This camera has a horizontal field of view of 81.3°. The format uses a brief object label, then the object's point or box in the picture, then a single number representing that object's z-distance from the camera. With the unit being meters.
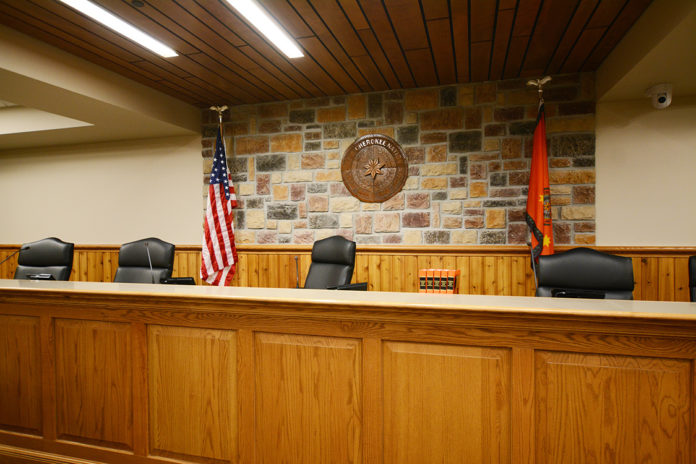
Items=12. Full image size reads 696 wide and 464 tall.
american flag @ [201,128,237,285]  4.02
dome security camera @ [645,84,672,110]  3.06
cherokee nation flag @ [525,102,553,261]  3.35
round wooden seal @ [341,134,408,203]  3.89
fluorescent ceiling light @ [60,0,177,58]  2.39
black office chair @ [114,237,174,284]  3.19
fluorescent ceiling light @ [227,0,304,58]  2.38
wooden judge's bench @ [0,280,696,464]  1.23
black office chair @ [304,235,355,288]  3.03
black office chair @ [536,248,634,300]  2.09
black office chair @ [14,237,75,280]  3.23
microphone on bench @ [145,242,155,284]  3.05
